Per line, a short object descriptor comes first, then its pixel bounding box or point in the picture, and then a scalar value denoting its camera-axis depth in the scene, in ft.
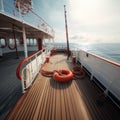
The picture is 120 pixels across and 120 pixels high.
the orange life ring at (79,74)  11.31
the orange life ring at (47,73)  11.93
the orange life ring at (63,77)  9.72
